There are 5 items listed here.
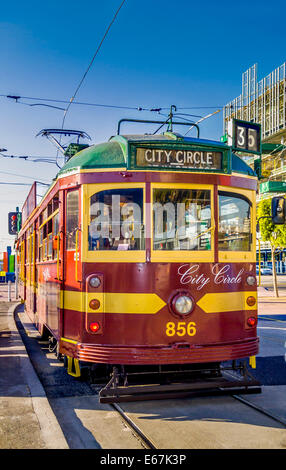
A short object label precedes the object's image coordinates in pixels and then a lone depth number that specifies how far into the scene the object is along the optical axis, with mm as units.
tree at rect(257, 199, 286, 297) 22078
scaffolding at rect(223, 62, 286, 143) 52344
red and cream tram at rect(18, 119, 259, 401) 5328
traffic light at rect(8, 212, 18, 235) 20984
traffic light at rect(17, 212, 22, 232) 19919
